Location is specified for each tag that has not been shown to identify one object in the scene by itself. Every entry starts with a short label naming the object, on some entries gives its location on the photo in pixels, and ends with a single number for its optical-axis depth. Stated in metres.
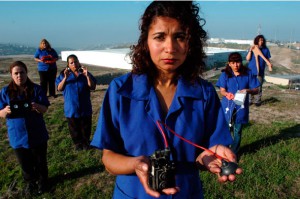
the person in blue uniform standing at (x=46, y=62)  7.66
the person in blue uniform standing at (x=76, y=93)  4.81
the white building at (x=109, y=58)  44.88
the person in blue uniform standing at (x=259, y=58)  7.07
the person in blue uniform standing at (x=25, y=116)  3.54
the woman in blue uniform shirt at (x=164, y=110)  1.40
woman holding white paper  4.34
